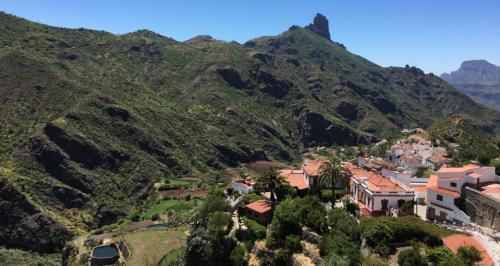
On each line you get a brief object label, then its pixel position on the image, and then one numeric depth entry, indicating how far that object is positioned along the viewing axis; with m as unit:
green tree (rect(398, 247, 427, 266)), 34.19
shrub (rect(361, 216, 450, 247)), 38.09
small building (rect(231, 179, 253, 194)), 68.22
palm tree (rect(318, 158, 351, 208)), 47.75
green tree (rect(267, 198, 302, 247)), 43.75
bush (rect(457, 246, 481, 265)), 33.84
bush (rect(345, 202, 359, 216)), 45.97
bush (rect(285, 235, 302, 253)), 42.53
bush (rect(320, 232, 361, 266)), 36.84
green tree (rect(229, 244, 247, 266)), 44.78
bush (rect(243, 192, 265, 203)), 54.34
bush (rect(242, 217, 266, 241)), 47.22
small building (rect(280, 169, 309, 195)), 53.47
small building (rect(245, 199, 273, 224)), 49.53
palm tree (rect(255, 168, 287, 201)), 50.72
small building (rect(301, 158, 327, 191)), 53.50
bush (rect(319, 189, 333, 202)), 51.38
